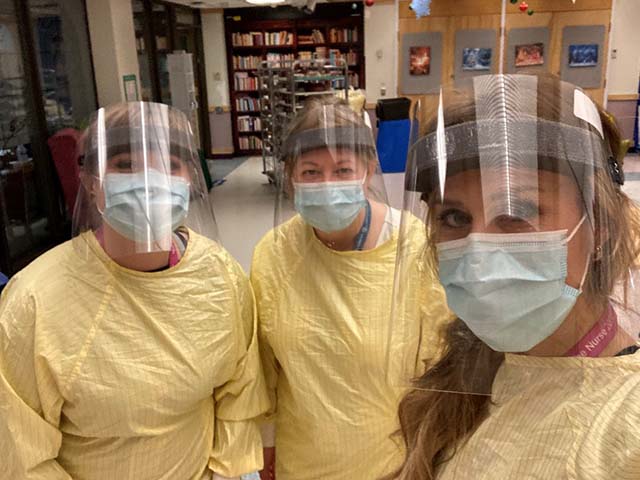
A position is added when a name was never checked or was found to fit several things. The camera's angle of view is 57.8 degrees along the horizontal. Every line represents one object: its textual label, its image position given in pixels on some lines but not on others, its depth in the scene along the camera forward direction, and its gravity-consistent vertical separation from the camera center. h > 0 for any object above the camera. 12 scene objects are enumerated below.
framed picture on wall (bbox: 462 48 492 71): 10.20 +0.31
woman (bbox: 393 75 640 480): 0.80 -0.26
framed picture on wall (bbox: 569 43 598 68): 10.06 +0.29
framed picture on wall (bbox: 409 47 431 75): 10.35 +0.31
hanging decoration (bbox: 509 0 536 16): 9.39 +1.05
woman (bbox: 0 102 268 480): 1.23 -0.53
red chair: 5.27 -0.51
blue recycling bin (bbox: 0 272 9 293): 2.61 -0.85
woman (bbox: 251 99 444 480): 1.48 -0.57
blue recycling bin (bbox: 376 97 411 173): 6.12 -0.45
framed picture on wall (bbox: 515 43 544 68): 10.15 +0.35
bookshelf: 10.72 +0.80
